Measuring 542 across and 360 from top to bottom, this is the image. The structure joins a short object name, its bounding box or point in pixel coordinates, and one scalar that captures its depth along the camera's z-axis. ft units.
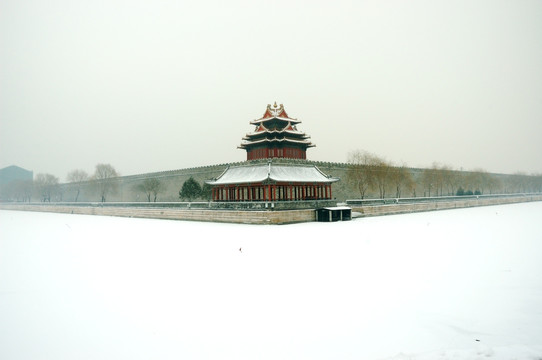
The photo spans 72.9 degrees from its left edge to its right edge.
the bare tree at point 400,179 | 156.46
